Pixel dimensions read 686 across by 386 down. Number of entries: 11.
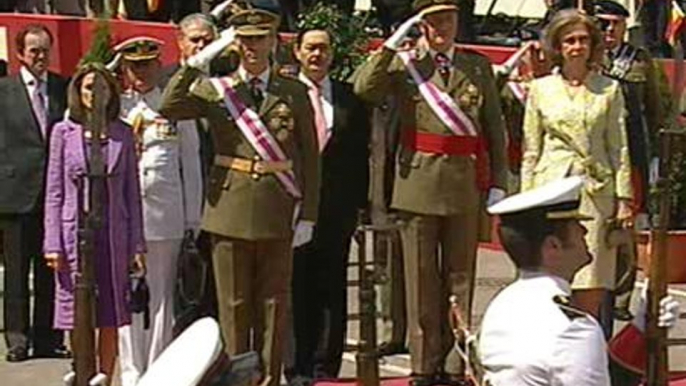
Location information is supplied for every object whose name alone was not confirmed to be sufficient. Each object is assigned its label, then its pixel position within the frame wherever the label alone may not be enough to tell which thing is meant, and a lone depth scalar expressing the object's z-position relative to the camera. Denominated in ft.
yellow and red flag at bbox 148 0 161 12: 105.19
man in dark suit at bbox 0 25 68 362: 69.15
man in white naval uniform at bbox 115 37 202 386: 61.21
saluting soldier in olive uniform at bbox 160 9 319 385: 57.82
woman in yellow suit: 57.98
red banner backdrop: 96.58
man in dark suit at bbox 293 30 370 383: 64.34
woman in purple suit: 59.36
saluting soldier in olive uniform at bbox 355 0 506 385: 60.34
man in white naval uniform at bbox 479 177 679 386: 34.45
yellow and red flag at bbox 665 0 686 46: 103.81
